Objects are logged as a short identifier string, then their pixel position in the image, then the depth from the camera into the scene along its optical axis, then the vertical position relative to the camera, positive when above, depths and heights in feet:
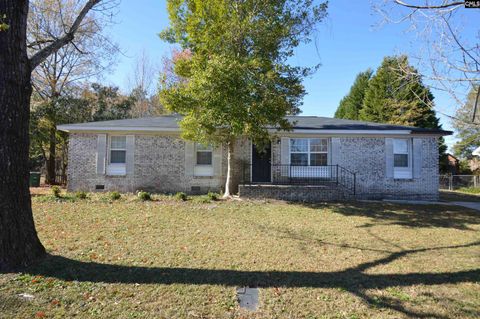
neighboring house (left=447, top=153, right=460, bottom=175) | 111.24 +2.11
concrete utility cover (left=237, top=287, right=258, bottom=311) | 12.92 -5.80
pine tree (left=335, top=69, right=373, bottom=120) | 124.36 +31.57
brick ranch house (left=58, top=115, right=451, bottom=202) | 46.88 +1.41
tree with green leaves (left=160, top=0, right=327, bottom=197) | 34.47 +12.37
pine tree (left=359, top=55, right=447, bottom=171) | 97.25 +21.03
